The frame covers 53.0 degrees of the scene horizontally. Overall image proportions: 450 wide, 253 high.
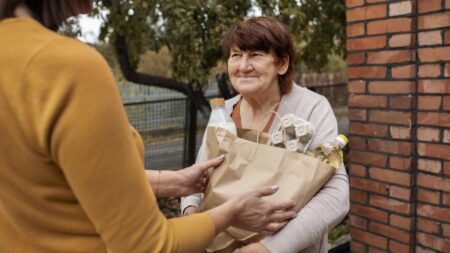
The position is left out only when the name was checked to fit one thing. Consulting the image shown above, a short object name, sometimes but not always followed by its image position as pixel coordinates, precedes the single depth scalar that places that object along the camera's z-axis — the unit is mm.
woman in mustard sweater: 940
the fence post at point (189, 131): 6551
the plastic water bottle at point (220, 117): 1727
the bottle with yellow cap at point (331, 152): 1624
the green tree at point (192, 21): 4379
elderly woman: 1717
